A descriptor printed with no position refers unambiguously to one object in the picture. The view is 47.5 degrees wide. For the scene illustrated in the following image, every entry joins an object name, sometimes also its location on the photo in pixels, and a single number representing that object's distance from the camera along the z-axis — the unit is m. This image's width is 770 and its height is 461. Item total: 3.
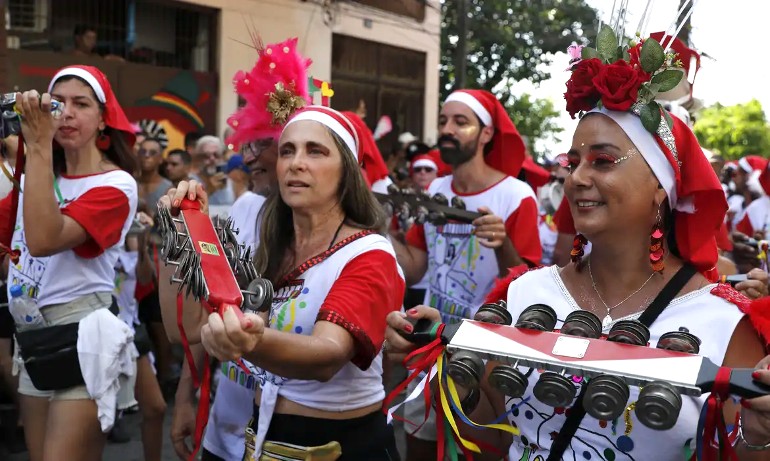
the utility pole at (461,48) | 16.31
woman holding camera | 3.58
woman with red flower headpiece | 2.22
